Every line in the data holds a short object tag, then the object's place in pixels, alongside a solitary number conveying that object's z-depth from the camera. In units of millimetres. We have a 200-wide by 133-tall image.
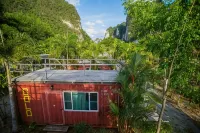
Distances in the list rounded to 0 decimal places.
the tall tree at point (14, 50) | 6370
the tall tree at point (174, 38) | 4523
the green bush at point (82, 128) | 6670
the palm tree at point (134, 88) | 5848
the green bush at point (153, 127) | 7025
